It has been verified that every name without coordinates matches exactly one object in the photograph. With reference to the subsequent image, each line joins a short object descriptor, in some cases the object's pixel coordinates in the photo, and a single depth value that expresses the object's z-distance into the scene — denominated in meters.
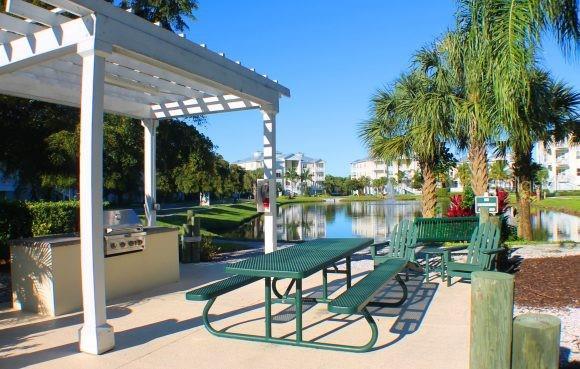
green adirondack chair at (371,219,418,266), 7.47
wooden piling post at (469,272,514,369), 2.65
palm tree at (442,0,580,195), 6.53
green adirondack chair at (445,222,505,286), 6.61
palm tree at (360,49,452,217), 12.08
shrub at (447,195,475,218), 13.02
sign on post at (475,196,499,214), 8.20
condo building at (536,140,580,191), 78.81
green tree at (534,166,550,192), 69.15
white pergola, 4.41
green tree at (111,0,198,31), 12.16
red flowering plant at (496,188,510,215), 13.09
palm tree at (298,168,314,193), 112.73
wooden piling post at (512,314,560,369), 2.61
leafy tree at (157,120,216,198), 12.63
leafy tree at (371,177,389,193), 101.19
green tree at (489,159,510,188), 64.18
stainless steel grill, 6.36
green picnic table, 4.18
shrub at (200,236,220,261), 10.41
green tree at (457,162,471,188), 68.85
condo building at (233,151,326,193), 116.50
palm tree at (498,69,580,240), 11.13
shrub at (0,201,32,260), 9.61
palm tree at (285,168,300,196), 112.38
